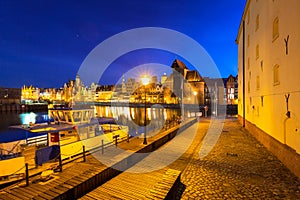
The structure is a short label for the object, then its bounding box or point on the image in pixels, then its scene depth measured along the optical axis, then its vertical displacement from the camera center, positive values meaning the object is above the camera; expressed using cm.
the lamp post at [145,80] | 1498 +182
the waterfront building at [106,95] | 18750 +842
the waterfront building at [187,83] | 7625 +830
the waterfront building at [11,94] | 14514 +799
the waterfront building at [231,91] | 8081 +506
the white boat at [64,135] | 887 -247
